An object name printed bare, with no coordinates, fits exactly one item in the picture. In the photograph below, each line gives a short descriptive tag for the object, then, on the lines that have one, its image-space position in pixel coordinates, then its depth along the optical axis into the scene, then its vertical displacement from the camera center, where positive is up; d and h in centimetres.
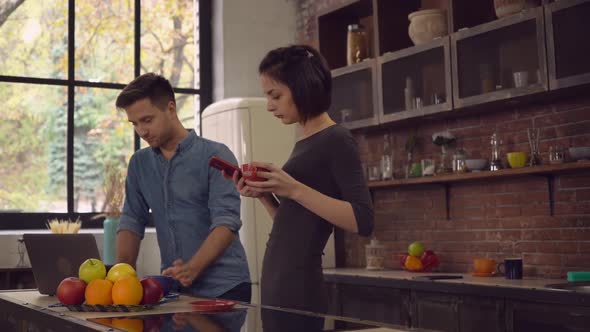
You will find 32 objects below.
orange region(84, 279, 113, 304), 210 -15
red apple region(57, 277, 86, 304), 214 -15
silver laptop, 259 -7
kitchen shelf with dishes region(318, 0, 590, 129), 369 +91
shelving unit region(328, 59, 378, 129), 487 +83
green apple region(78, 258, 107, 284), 221 -10
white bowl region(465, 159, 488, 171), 428 +32
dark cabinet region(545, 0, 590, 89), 358 +82
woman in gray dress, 206 +11
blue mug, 398 -22
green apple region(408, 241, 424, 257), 468 -14
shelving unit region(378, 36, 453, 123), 432 +83
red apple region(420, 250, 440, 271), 460 -20
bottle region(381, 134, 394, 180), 492 +41
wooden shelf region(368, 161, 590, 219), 378 +25
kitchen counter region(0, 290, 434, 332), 168 -20
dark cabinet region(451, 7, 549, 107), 379 +83
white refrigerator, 504 +56
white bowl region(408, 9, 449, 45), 449 +114
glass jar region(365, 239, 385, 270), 497 -18
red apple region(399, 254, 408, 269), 471 -20
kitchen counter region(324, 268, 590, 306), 330 -29
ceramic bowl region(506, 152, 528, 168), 405 +33
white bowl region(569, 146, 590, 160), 371 +32
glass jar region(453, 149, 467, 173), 438 +34
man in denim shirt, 256 +11
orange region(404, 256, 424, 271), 461 -22
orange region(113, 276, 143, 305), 207 -15
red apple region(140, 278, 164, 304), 210 -16
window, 536 +97
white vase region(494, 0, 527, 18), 394 +108
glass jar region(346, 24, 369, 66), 508 +117
